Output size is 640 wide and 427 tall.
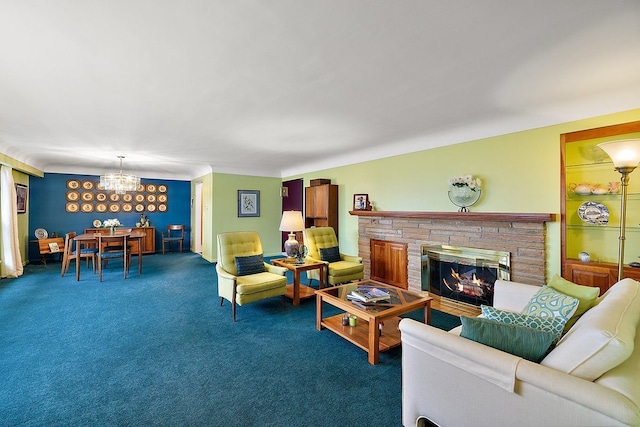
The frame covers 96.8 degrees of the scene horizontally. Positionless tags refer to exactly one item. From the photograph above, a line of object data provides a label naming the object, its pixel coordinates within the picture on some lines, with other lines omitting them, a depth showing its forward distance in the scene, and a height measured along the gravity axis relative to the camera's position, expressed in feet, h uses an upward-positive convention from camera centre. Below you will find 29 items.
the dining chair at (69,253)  17.06 -2.21
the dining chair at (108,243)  16.51 -1.70
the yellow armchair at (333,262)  13.78 -2.38
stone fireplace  10.14 -0.84
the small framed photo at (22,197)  19.01 +1.40
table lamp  13.87 -0.50
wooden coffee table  7.82 -3.01
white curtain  16.35 -0.52
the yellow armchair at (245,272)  10.76 -2.40
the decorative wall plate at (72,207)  23.21 +0.79
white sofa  3.56 -2.31
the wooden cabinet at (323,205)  18.99 +0.73
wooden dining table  16.15 -1.29
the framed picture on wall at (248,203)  23.26 +1.06
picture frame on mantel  16.74 +0.77
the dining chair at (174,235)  25.50 -1.80
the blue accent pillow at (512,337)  4.52 -2.02
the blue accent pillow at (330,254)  14.84 -2.05
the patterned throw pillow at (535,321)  5.07 -1.96
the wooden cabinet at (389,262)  14.49 -2.55
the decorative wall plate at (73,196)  23.26 +1.70
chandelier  18.31 +2.26
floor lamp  7.21 +1.41
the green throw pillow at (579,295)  5.79 -1.73
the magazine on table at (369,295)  9.02 -2.62
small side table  12.35 -2.68
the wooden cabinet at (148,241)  24.77 -2.20
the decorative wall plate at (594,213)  9.07 +0.02
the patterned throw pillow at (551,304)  5.62 -1.90
